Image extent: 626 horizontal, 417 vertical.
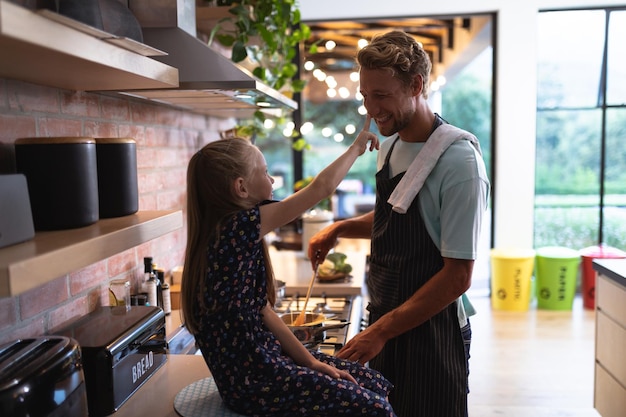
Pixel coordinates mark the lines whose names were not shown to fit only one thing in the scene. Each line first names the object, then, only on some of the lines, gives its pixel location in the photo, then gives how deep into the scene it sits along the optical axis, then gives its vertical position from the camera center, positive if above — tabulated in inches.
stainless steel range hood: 67.1 +10.5
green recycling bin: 193.2 -42.6
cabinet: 101.3 -34.1
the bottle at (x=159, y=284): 80.9 -17.9
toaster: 39.5 -15.6
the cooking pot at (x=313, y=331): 66.2 -20.4
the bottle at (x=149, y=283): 77.2 -16.8
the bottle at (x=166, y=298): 82.9 -20.2
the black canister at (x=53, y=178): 44.8 -1.7
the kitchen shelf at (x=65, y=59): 32.5 +6.8
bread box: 51.8 -18.0
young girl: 50.3 -13.1
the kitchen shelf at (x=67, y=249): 32.5 -6.1
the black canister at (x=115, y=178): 54.7 -2.2
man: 60.9 -10.2
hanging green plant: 100.3 +21.6
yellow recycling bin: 192.7 -41.9
